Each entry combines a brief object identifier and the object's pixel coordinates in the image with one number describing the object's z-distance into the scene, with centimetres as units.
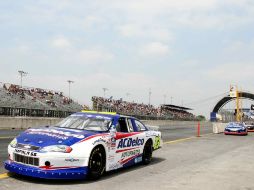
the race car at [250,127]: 3847
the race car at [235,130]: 2953
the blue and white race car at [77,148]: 697
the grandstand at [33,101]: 2812
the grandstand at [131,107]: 4658
